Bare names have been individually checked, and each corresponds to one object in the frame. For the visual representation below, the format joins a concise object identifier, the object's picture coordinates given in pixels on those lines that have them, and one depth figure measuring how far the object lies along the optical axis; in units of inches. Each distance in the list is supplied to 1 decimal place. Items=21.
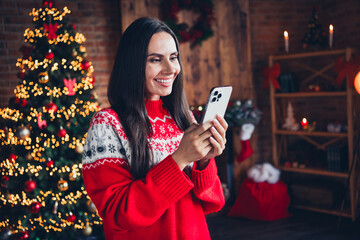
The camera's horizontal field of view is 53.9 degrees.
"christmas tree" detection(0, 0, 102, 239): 106.5
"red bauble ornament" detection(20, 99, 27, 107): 105.9
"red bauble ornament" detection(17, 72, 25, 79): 110.0
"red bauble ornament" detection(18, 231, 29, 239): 105.6
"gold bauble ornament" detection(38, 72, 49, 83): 105.7
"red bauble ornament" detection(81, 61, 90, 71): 111.6
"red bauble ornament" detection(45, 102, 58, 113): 104.1
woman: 39.3
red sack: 142.0
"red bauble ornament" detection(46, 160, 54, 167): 105.5
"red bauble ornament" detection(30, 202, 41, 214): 103.5
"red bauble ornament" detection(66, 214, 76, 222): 107.2
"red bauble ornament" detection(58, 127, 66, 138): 105.3
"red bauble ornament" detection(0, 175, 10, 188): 107.5
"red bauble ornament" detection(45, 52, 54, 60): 104.9
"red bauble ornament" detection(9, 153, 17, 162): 105.9
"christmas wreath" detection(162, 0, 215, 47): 145.5
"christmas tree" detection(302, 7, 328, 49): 146.6
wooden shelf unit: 132.3
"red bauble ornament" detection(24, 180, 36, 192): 104.0
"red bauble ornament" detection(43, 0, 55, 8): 107.9
